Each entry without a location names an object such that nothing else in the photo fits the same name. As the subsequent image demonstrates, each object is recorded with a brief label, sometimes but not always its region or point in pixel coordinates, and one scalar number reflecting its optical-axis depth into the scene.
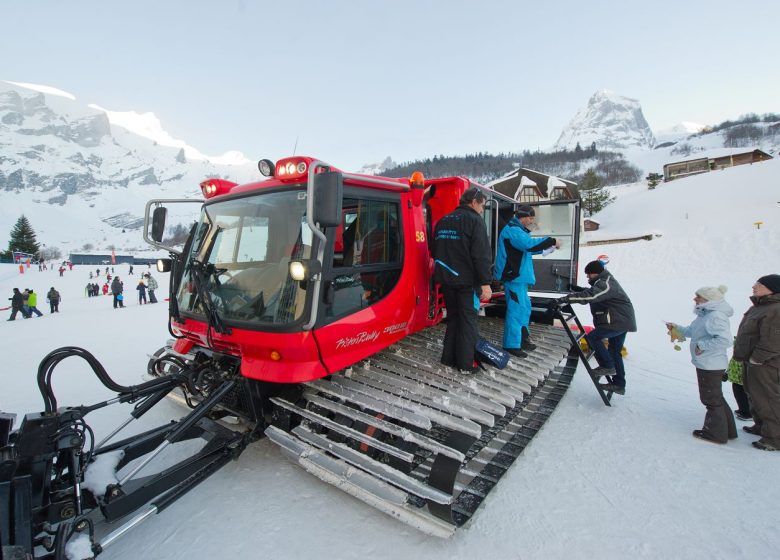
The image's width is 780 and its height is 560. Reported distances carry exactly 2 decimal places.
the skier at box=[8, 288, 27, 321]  13.57
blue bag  3.76
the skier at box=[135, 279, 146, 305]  18.44
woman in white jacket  3.88
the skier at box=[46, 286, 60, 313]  15.77
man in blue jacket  4.34
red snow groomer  2.52
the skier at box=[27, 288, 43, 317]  14.33
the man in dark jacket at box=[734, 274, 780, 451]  3.72
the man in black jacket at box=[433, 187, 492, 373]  3.54
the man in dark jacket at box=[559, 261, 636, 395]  4.83
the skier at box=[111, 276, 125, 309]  16.19
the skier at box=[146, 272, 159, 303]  18.07
